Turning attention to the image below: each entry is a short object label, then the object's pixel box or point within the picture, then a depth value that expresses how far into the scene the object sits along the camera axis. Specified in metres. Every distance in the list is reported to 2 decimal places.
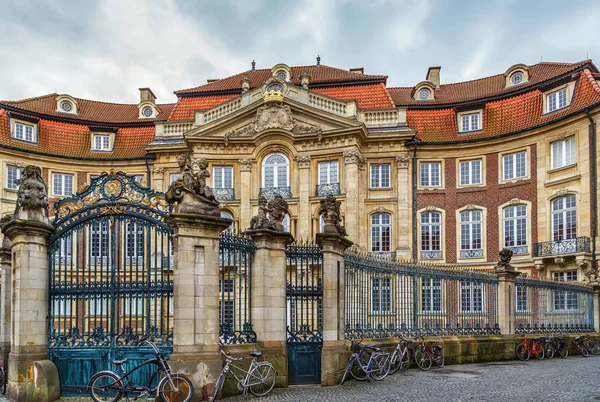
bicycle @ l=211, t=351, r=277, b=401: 12.18
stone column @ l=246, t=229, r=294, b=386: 13.23
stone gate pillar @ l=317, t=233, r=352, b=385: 13.79
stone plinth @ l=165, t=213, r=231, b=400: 11.71
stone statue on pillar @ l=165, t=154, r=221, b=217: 12.03
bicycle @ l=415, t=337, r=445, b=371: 17.16
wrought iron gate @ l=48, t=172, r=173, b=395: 12.51
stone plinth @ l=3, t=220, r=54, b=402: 12.09
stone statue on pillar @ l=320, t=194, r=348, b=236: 14.51
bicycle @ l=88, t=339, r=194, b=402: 11.20
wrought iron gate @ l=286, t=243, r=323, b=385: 13.80
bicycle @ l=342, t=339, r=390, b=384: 14.28
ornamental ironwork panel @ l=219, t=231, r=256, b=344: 12.83
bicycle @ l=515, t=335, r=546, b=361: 20.09
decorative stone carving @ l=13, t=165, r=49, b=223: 12.43
